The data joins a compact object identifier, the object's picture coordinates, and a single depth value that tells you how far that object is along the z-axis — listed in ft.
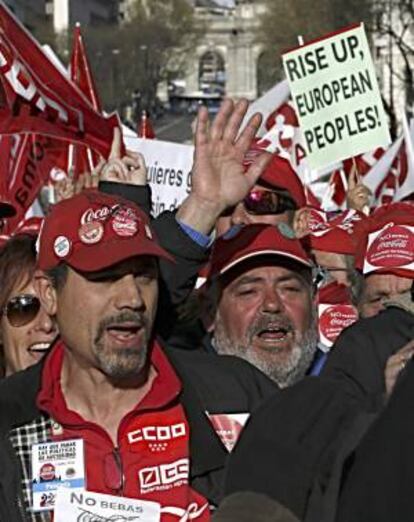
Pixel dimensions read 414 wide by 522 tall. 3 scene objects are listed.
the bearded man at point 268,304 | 14.20
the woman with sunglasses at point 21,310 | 14.94
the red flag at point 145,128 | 35.51
